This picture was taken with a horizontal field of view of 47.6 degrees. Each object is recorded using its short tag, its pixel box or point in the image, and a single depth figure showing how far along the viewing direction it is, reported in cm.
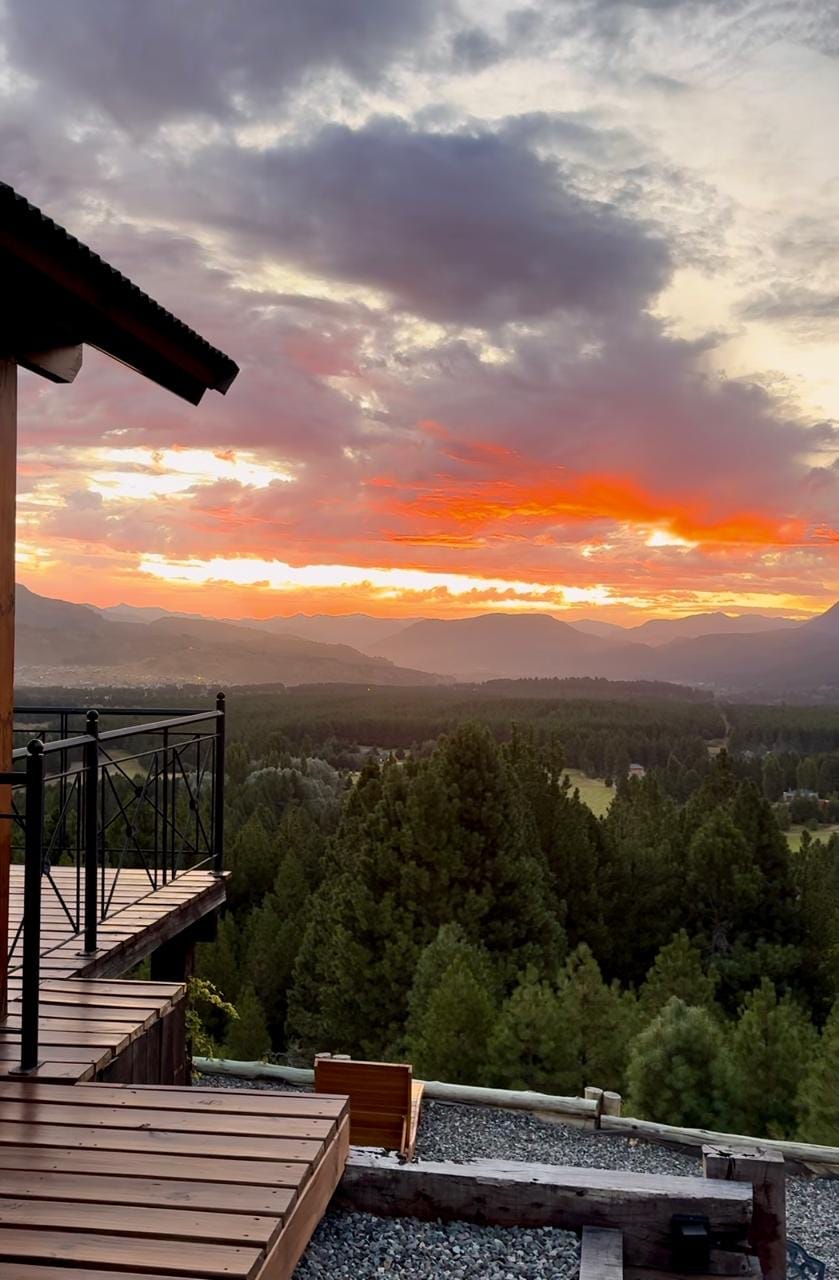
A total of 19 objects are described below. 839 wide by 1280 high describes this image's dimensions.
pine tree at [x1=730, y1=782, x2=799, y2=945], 2372
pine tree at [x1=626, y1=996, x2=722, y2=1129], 1294
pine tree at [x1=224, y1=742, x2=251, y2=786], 5513
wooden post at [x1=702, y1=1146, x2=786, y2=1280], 421
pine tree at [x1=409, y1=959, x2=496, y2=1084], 1485
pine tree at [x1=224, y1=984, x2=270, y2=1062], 1970
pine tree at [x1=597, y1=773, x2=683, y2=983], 2522
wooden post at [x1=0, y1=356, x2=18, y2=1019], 450
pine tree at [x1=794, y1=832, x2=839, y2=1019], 2345
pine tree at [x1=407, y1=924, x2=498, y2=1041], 1691
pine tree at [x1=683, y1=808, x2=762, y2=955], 2359
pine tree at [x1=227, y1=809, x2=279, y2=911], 3075
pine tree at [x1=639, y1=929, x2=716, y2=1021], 1897
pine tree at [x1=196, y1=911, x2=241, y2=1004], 2408
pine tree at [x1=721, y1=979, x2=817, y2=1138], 1374
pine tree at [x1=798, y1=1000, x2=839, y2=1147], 1266
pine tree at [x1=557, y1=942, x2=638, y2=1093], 1555
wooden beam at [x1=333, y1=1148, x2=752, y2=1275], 414
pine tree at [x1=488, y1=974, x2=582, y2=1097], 1415
